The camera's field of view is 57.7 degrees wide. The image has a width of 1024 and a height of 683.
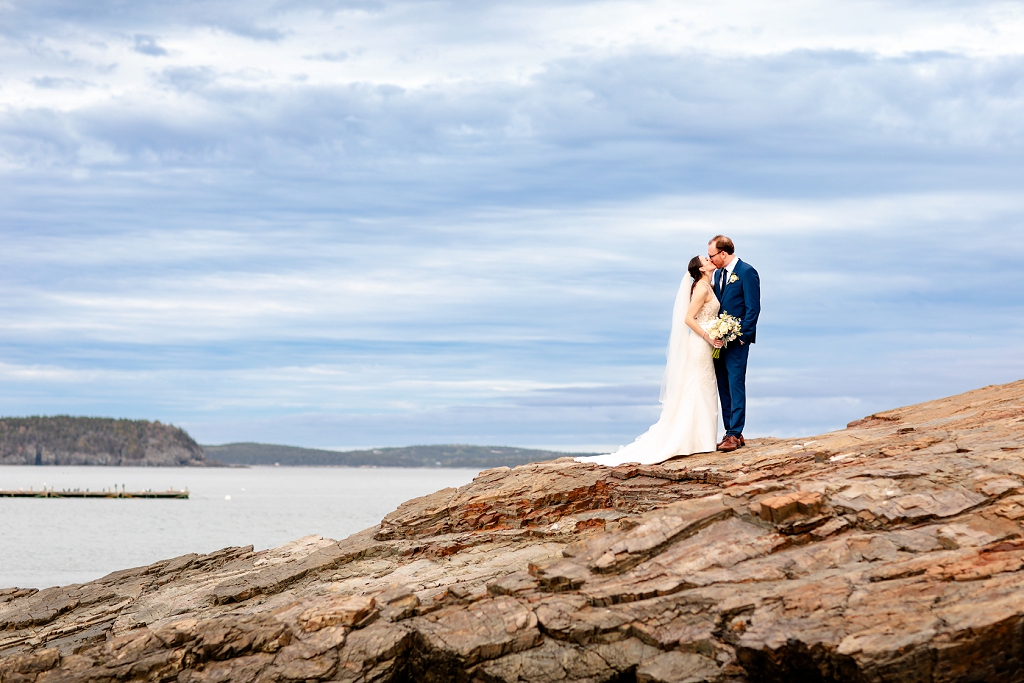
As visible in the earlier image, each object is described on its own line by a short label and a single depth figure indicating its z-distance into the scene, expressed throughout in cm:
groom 1850
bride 1861
